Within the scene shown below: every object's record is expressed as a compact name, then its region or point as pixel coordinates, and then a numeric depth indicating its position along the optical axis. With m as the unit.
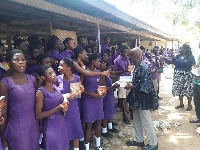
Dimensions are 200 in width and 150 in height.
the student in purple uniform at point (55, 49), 3.44
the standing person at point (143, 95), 3.45
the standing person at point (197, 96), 4.88
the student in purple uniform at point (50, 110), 2.33
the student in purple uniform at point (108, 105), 4.20
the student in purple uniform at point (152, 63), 6.20
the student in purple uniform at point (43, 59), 2.91
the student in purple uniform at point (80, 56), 3.44
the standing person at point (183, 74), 5.72
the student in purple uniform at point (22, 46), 3.36
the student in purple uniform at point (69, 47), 3.72
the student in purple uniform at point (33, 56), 3.13
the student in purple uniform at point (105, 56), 4.79
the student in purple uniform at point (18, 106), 2.12
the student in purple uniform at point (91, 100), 3.37
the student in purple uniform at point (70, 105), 2.87
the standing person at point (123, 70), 5.11
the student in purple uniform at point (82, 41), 4.83
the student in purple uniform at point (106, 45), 7.03
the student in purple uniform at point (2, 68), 2.43
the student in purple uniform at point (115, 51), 6.78
